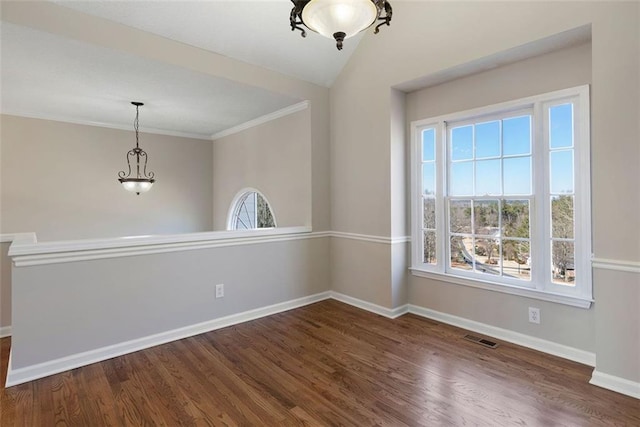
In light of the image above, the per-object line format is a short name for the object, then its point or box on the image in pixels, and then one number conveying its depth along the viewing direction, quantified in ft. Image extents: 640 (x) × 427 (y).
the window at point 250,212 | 18.58
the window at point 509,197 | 8.41
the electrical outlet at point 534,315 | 9.07
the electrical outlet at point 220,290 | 10.99
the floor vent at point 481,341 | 9.35
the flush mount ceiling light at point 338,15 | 5.53
